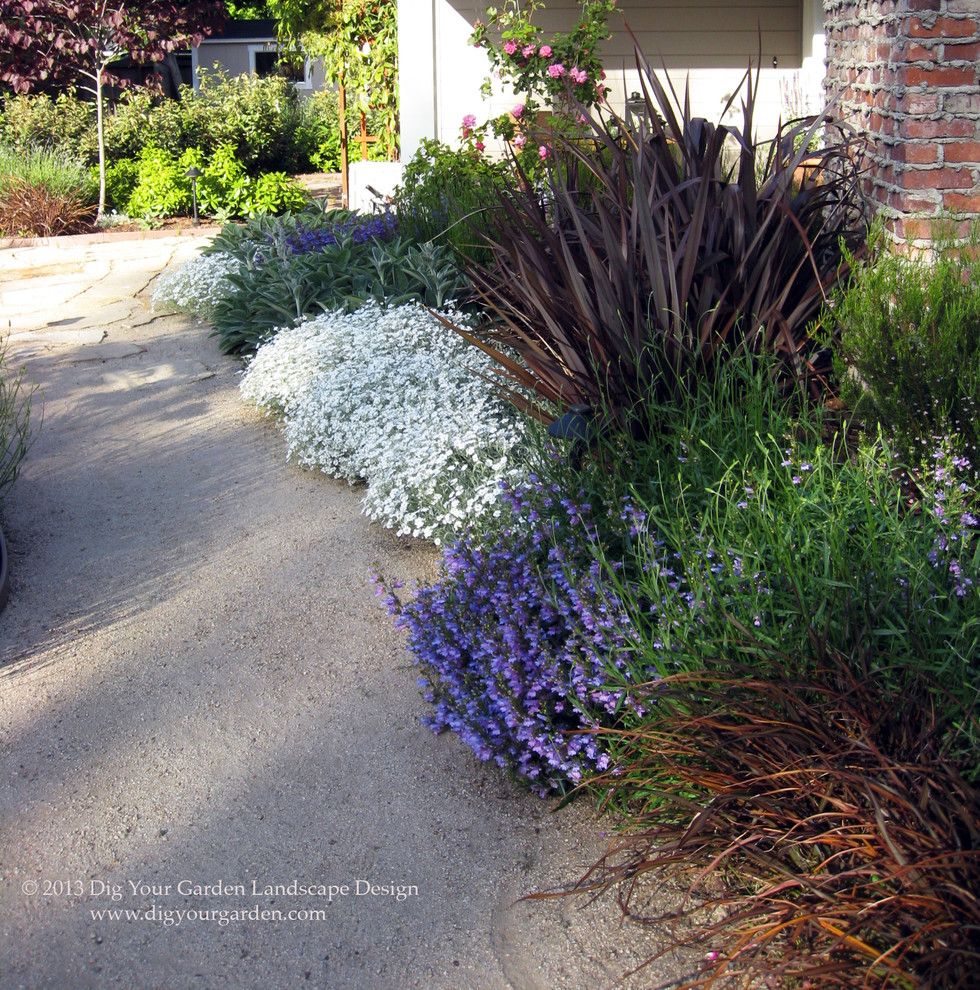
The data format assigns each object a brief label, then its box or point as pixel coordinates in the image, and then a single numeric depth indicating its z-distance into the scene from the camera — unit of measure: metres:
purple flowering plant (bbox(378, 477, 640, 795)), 2.72
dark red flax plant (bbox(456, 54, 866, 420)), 3.93
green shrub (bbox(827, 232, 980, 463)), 3.30
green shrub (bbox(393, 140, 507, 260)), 6.67
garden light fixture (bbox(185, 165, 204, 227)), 11.26
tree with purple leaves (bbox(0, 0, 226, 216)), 12.06
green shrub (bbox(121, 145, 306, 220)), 11.20
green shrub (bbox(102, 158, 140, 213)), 12.90
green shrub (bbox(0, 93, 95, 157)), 13.59
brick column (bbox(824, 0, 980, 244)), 4.09
